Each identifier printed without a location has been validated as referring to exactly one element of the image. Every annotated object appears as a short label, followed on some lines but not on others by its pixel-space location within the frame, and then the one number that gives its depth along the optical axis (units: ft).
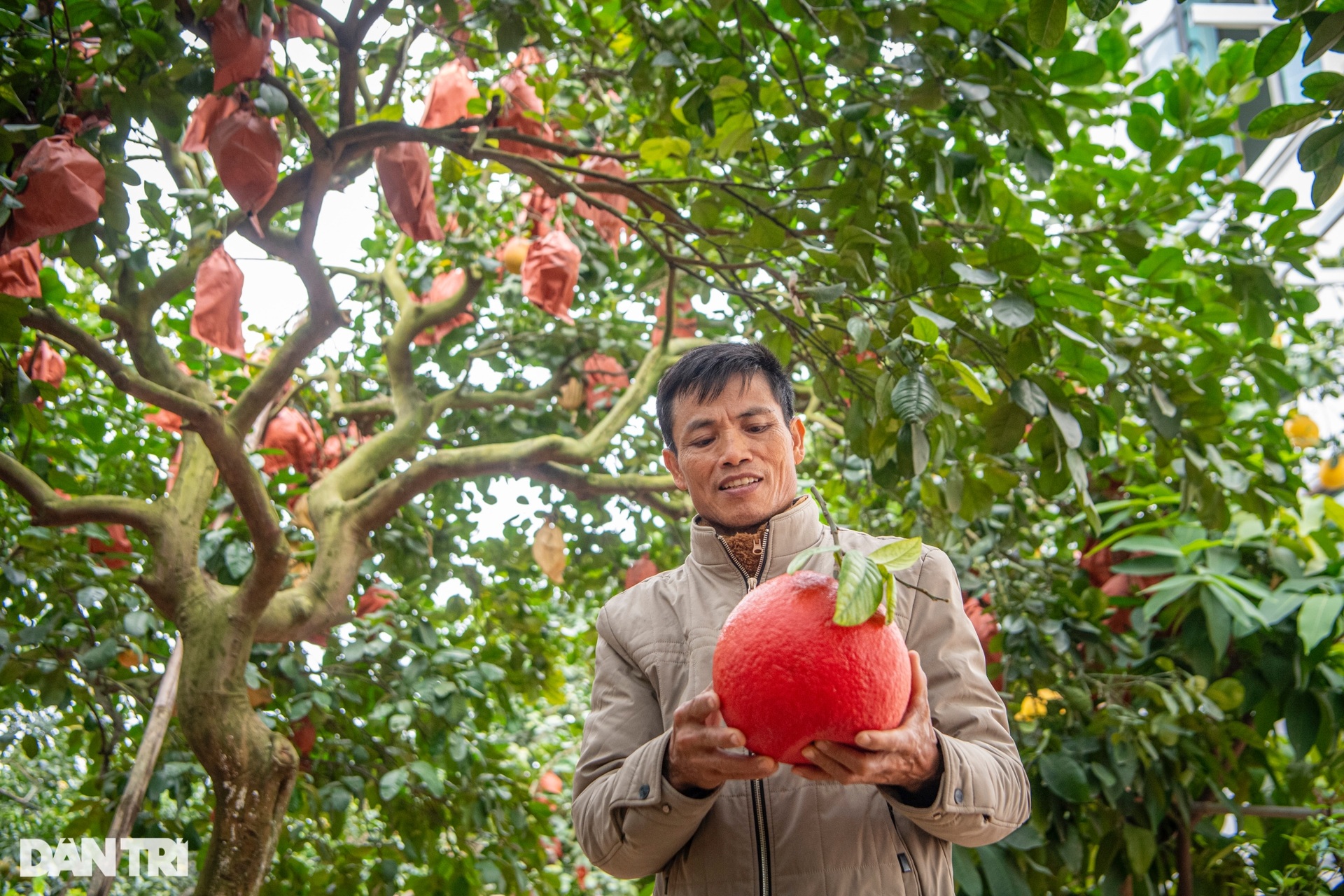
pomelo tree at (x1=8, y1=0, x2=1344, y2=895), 6.07
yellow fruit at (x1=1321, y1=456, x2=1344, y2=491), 14.66
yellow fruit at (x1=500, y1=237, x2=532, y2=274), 11.66
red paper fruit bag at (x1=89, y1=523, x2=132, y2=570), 10.62
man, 3.39
